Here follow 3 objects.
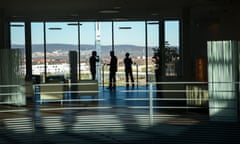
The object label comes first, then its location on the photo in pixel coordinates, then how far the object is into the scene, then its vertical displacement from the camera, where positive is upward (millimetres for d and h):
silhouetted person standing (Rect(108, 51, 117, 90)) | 11625 +10
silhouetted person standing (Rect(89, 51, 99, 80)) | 12030 +169
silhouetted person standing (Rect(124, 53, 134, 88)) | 12180 +85
